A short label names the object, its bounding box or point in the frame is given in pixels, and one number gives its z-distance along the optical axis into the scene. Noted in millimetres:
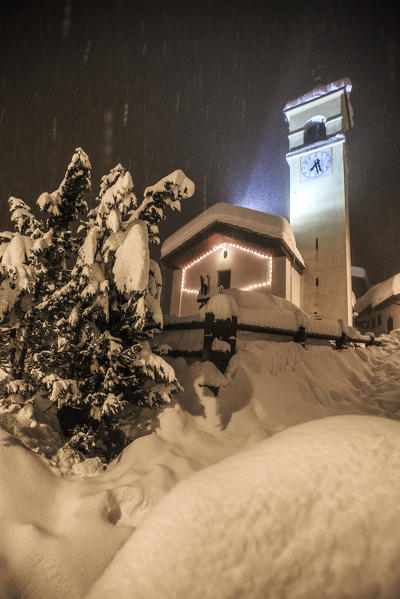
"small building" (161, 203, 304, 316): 15932
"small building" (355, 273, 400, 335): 23625
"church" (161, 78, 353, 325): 16391
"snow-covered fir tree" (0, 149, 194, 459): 3609
